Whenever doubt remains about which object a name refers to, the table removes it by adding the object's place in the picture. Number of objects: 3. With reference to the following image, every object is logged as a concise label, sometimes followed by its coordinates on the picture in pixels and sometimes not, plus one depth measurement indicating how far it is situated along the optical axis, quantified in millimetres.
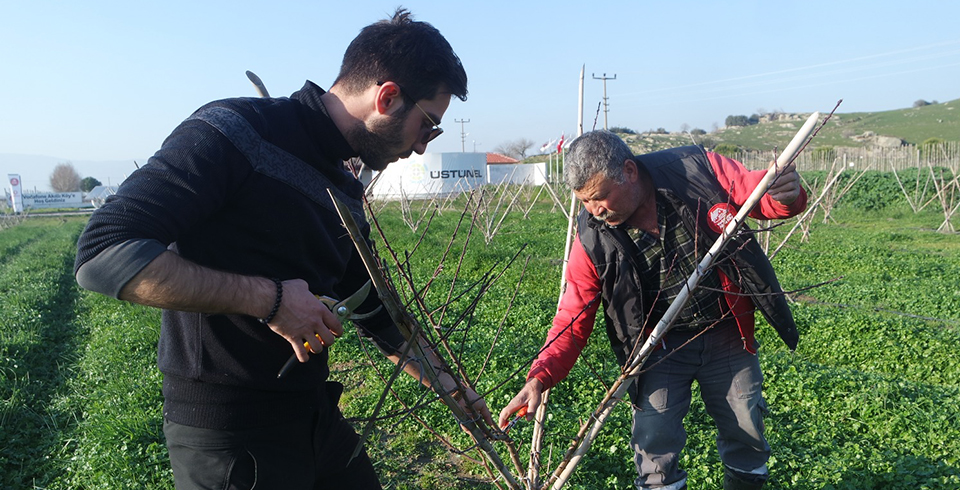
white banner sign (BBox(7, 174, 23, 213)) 42375
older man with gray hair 2609
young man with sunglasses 1436
